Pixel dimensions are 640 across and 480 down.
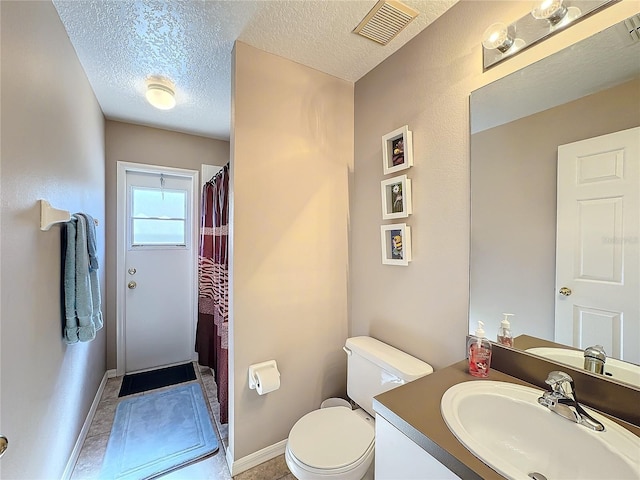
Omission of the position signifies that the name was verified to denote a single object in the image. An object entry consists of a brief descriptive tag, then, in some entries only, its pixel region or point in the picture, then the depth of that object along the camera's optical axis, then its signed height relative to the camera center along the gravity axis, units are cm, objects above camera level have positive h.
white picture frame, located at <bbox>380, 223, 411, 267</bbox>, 147 -4
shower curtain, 188 -40
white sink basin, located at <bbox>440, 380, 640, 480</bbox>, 67 -56
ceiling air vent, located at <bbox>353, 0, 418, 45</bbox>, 127 +108
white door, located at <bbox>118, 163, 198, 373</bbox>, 263 -31
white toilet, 114 -93
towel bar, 115 +9
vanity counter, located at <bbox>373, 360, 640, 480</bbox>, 65 -54
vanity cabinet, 72 -64
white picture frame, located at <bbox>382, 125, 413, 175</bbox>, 145 +49
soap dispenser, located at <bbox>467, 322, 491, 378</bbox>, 106 -47
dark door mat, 240 -134
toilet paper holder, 152 -76
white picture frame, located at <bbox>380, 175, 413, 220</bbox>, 146 +23
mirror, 86 +33
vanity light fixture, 92 +78
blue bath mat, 158 -133
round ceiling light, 187 +100
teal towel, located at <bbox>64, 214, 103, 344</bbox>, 138 -27
